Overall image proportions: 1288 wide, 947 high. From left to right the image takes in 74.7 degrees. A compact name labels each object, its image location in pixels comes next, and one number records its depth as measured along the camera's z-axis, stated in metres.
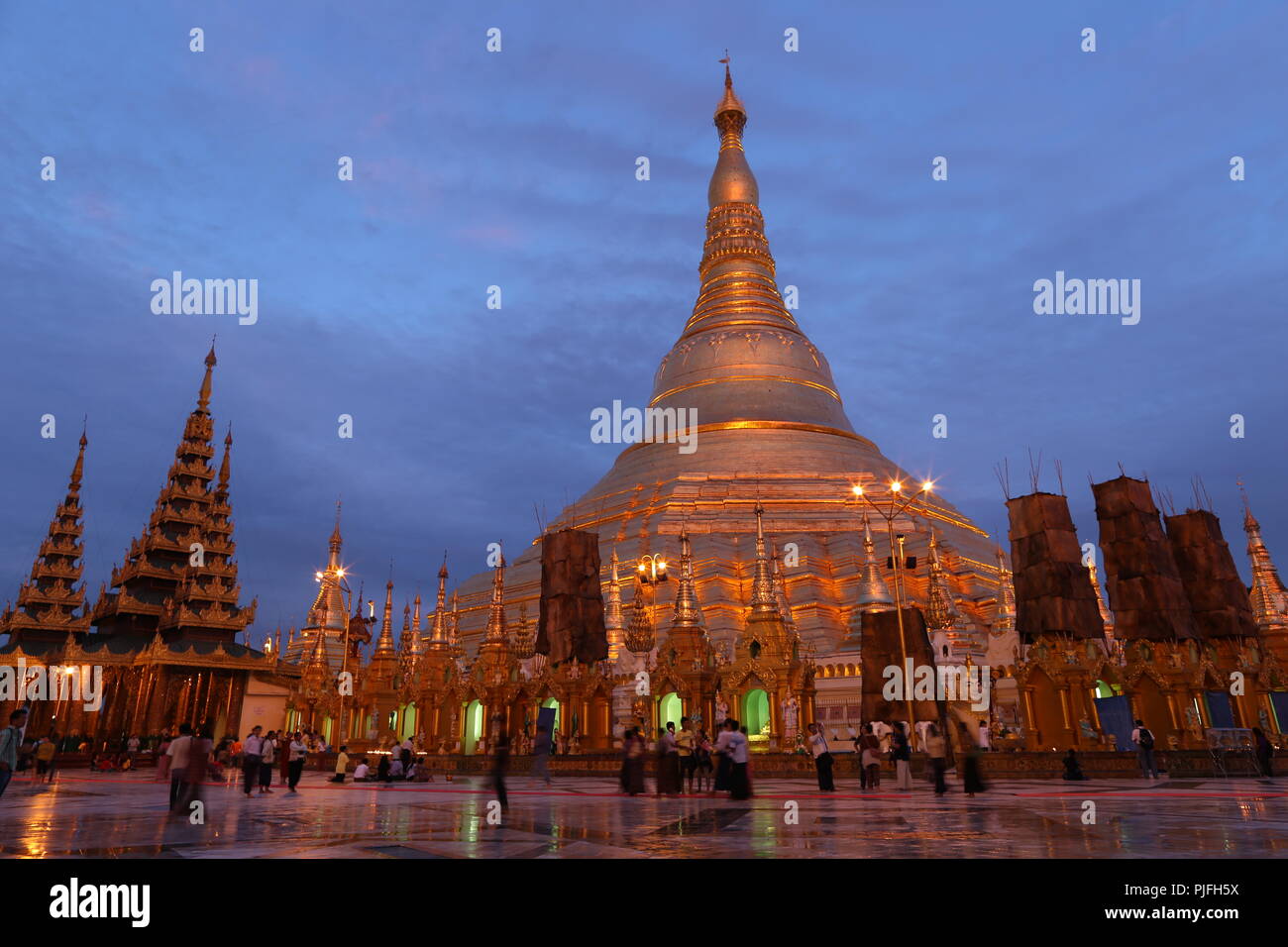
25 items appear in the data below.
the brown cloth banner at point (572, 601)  27.75
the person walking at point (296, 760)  17.47
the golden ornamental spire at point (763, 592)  25.95
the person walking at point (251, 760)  15.66
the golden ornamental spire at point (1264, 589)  39.16
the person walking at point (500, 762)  11.49
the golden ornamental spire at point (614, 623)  32.78
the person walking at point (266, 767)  16.78
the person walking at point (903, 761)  15.87
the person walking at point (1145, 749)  17.97
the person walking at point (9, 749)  10.74
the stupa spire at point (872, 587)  33.47
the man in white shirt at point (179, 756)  11.09
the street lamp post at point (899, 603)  20.66
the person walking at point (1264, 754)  18.31
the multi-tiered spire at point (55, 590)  44.12
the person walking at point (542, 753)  16.39
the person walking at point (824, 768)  15.73
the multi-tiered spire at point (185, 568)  43.66
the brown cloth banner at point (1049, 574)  25.47
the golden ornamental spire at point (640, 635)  29.35
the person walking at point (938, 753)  13.45
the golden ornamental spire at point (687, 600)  27.72
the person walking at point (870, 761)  16.22
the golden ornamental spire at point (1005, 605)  33.41
